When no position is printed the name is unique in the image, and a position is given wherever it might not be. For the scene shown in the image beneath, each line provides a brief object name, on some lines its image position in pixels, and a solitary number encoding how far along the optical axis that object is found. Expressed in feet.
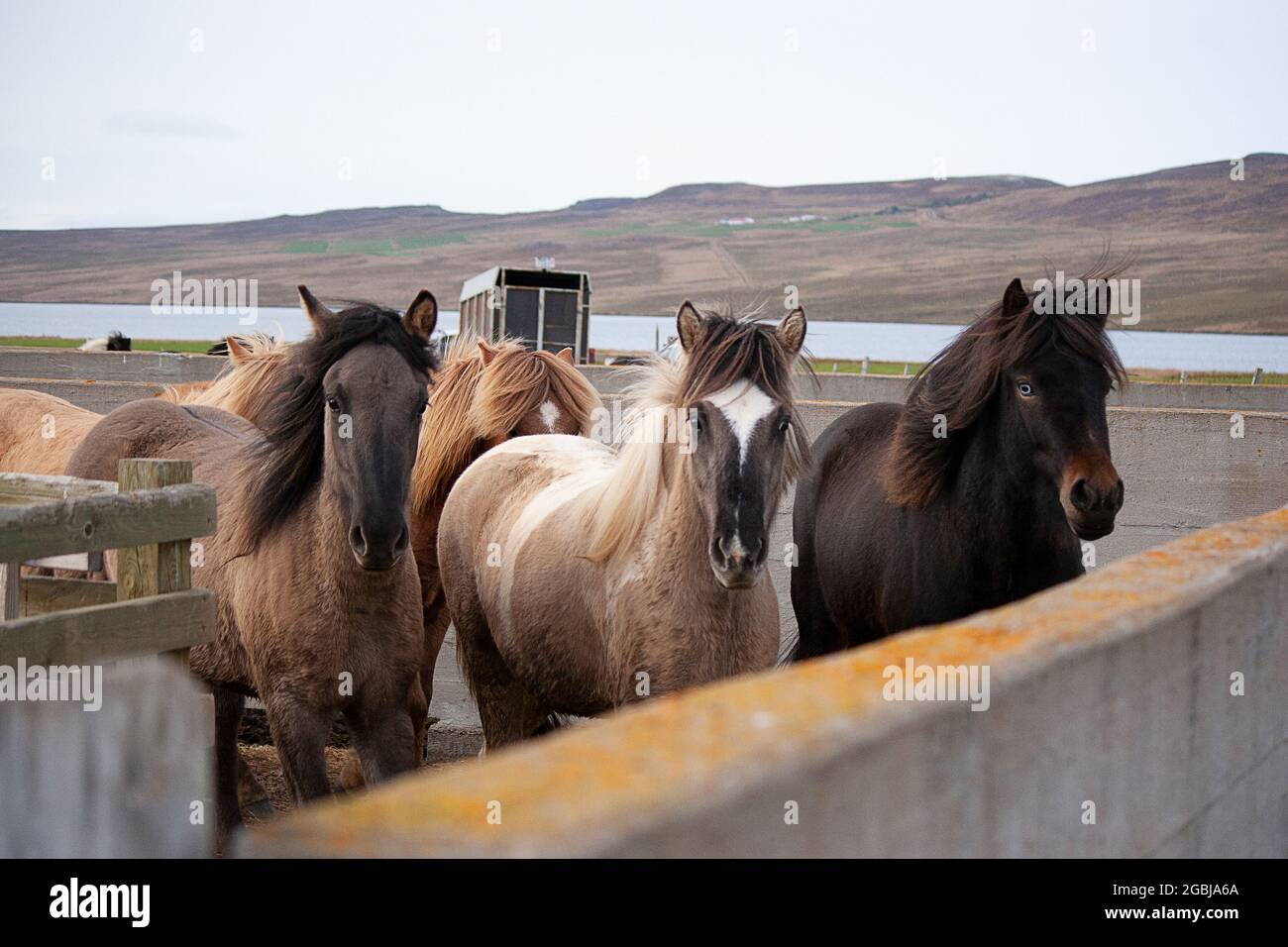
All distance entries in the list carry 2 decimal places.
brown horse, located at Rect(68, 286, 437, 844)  14.06
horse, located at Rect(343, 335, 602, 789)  22.72
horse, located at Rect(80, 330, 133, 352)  84.53
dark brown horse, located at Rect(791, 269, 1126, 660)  15.11
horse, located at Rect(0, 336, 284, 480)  22.85
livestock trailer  80.07
